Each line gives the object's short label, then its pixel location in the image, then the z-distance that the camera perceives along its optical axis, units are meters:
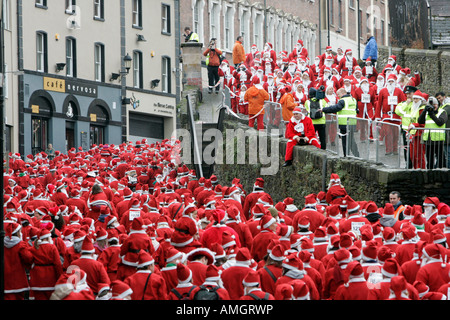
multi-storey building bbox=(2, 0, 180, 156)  41.78
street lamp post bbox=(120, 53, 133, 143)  47.94
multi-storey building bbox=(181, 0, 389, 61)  53.81
